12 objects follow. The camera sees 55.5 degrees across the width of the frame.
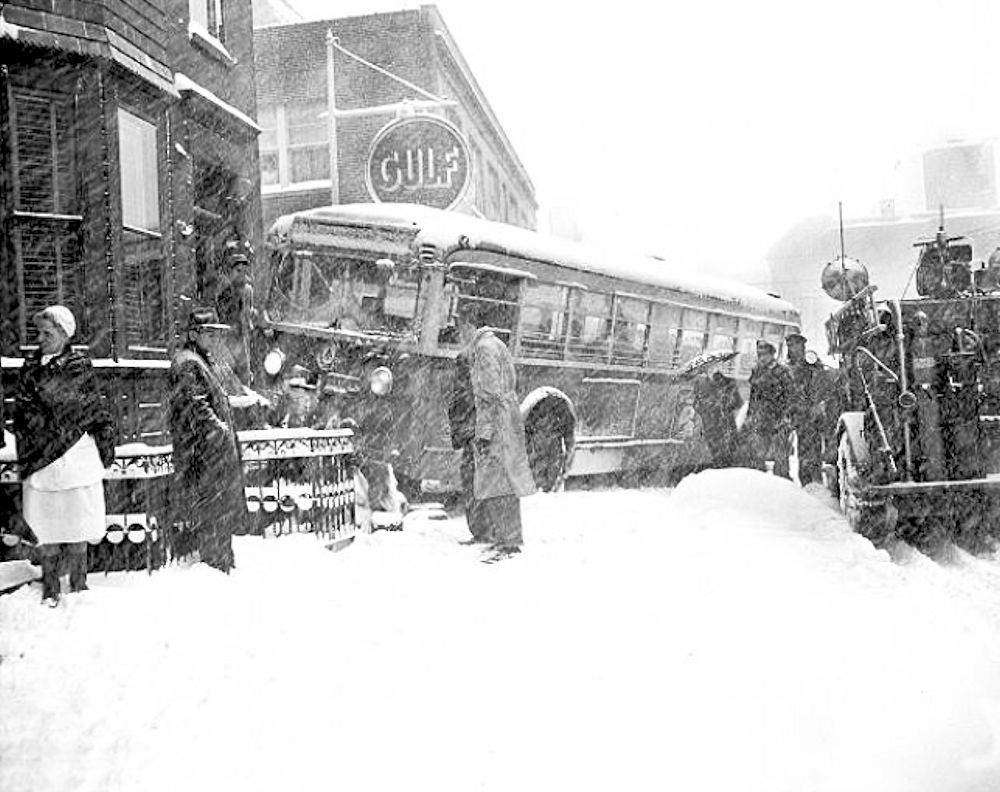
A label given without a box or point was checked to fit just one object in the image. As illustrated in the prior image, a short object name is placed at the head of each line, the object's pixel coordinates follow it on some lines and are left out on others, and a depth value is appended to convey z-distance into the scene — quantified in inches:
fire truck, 259.9
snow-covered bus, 327.0
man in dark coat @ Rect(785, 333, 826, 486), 384.8
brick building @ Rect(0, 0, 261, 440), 253.8
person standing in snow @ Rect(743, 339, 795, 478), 386.6
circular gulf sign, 515.2
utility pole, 600.4
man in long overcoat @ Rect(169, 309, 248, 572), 210.7
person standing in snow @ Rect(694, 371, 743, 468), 408.5
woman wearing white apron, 184.7
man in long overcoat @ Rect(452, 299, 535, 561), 253.6
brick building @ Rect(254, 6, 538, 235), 687.7
